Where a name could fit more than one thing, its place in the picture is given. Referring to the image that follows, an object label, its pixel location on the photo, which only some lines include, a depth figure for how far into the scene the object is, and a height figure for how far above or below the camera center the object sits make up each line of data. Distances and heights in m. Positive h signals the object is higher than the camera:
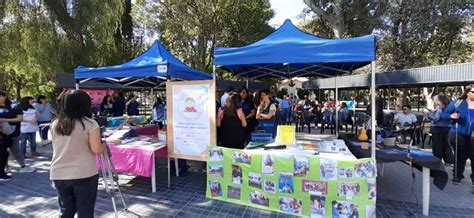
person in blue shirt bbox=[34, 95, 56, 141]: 7.36 -0.19
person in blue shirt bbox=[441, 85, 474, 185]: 4.38 -0.46
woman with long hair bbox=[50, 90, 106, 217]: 2.28 -0.39
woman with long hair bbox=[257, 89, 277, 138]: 5.20 -0.17
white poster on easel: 3.97 -0.22
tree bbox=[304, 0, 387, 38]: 15.92 +5.12
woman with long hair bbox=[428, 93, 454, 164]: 5.36 -0.65
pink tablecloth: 4.08 -0.81
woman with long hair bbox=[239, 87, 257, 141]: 5.89 -0.12
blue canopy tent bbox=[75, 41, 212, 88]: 4.33 +0.58
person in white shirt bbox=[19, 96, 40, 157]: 6.20 -0.37
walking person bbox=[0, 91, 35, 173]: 4.85 -0.25
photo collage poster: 3.02 -0.96
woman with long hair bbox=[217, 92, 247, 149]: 4.53 -0.34
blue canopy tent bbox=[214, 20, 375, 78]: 3.20 +0.65
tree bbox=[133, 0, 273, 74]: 16.61 +4.98
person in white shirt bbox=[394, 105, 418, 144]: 7.91 -0.58
